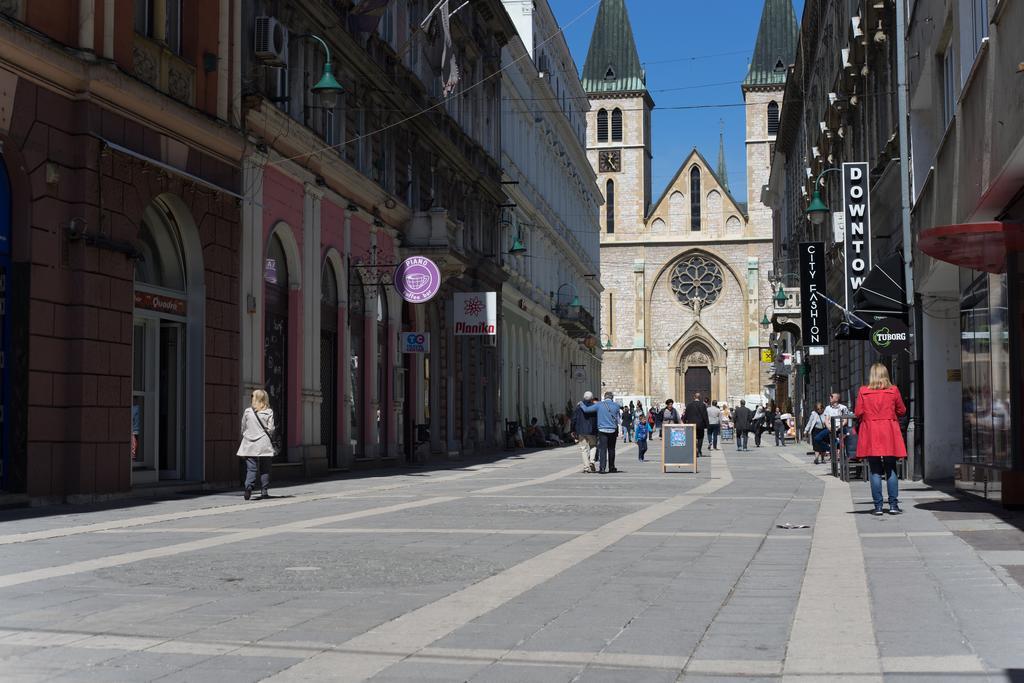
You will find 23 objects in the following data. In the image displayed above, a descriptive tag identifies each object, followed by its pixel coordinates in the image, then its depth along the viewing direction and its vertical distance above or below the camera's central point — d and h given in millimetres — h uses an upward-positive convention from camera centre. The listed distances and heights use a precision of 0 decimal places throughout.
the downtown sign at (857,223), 29547 +4311
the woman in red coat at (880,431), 14828 -98
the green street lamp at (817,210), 29650 +4483
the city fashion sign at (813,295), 43406 +4016
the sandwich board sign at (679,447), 27906 -484
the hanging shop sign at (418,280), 29250 +3021
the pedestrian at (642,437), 35594 -361
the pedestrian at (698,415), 38281 +208
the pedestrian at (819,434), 32812 -280
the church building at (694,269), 96938 +10730
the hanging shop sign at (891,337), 22078 +1344
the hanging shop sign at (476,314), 38438 +3019
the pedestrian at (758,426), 54281 -147
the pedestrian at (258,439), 18594 -188
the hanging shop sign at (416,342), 33094 +1932
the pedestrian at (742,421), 45719 +43
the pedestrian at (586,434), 28406 -222
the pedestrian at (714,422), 44688 +0
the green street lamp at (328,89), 21359 +5124
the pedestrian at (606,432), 27880 -180
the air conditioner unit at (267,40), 23172 +6356
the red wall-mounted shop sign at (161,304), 19688 +1743
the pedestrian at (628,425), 58062 -86
